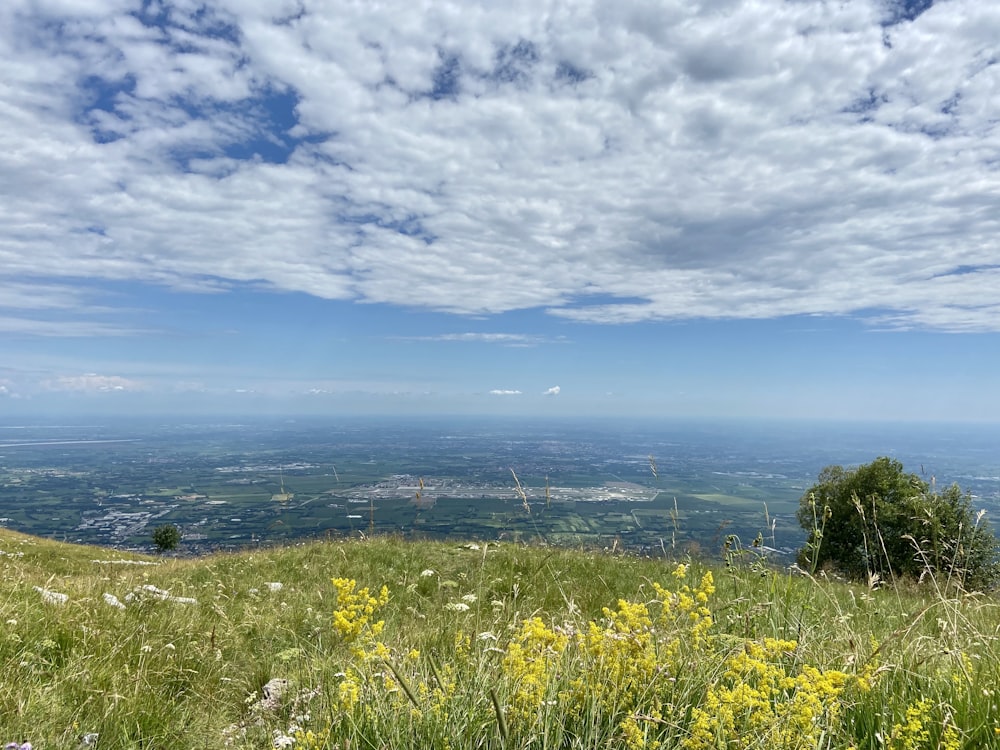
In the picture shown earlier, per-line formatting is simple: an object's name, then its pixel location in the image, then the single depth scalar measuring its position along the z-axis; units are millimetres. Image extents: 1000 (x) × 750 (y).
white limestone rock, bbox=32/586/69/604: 5391
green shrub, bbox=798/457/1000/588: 24359
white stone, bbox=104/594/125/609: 5764
